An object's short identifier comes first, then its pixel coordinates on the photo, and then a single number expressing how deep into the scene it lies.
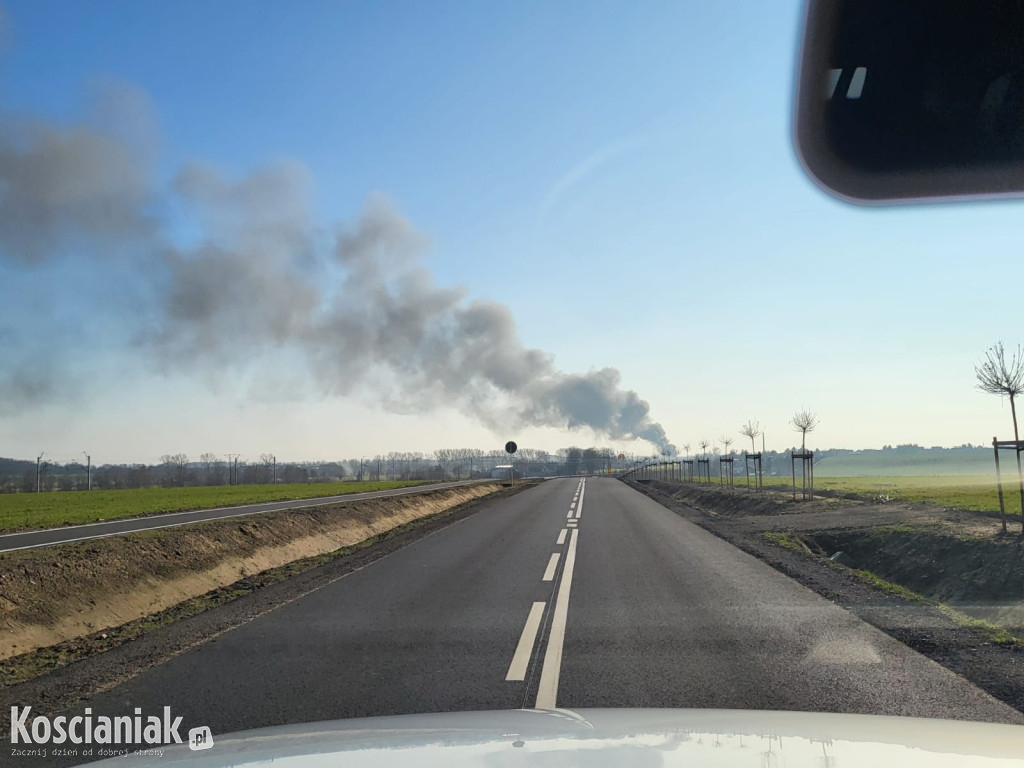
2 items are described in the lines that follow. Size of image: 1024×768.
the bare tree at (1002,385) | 13.44
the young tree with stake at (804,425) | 31.22
